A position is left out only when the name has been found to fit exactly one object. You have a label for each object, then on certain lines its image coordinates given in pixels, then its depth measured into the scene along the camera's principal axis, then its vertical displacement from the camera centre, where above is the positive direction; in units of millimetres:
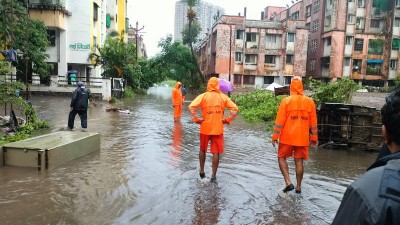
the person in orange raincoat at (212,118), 6488 -667
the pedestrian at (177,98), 14769 -739
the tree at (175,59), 50688 +2879
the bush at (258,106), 17000 -1361
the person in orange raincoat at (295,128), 5836 -736
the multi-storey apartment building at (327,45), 44584 +4811
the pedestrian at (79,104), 11297 -849
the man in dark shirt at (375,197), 1274 -408
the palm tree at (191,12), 41969 +8277
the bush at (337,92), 13188 -272
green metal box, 6930 -1488
